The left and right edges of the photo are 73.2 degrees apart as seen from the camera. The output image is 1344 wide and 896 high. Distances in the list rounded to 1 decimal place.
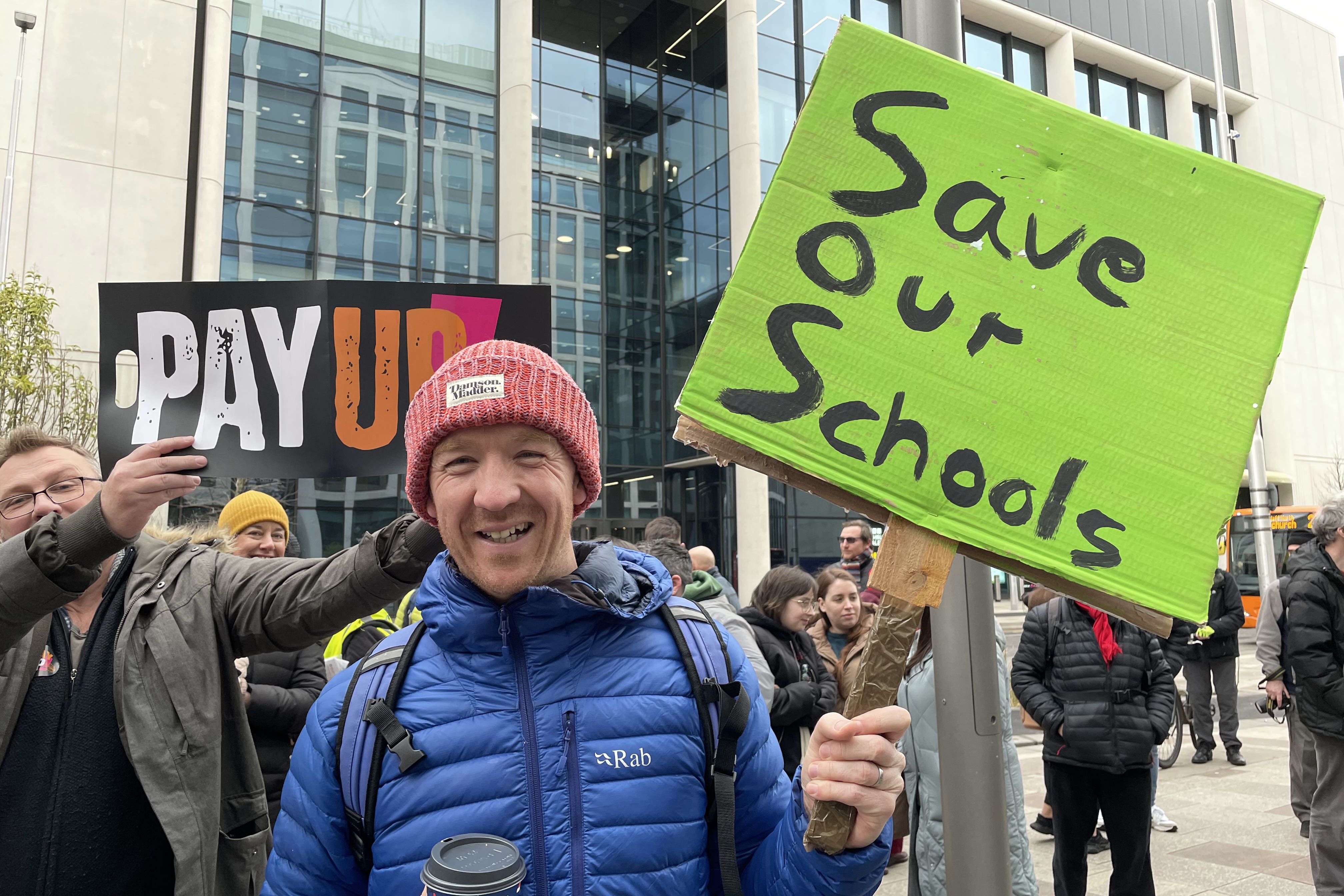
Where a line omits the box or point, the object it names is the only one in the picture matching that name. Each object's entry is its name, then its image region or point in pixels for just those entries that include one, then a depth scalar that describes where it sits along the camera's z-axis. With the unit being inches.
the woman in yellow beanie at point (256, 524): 165.5
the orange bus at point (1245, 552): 802.8
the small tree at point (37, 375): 497.7
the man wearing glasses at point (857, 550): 294.0
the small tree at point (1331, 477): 1207.6
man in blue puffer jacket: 57.5
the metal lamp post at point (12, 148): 556.4
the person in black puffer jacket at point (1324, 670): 178.1
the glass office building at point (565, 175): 703.7
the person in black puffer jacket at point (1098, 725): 174.6
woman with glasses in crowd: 201.8
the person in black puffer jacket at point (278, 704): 145.4
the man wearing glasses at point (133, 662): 78.8
